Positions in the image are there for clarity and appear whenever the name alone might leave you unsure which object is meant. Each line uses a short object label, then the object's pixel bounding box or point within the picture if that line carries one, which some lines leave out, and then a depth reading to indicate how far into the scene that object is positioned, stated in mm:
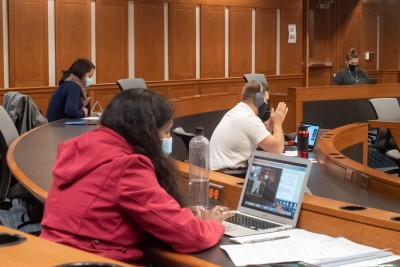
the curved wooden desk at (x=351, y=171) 3451
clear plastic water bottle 3002
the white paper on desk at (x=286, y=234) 2426
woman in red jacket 2281
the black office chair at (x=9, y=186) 4766
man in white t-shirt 4824
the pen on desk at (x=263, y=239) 2408
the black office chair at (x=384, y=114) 7695
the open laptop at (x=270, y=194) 2598
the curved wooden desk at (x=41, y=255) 1579
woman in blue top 6469
